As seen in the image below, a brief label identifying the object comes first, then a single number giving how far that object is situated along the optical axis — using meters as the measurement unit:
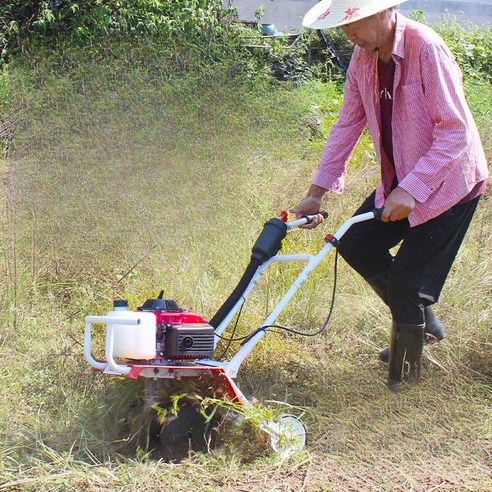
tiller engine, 3.00
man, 3.30
